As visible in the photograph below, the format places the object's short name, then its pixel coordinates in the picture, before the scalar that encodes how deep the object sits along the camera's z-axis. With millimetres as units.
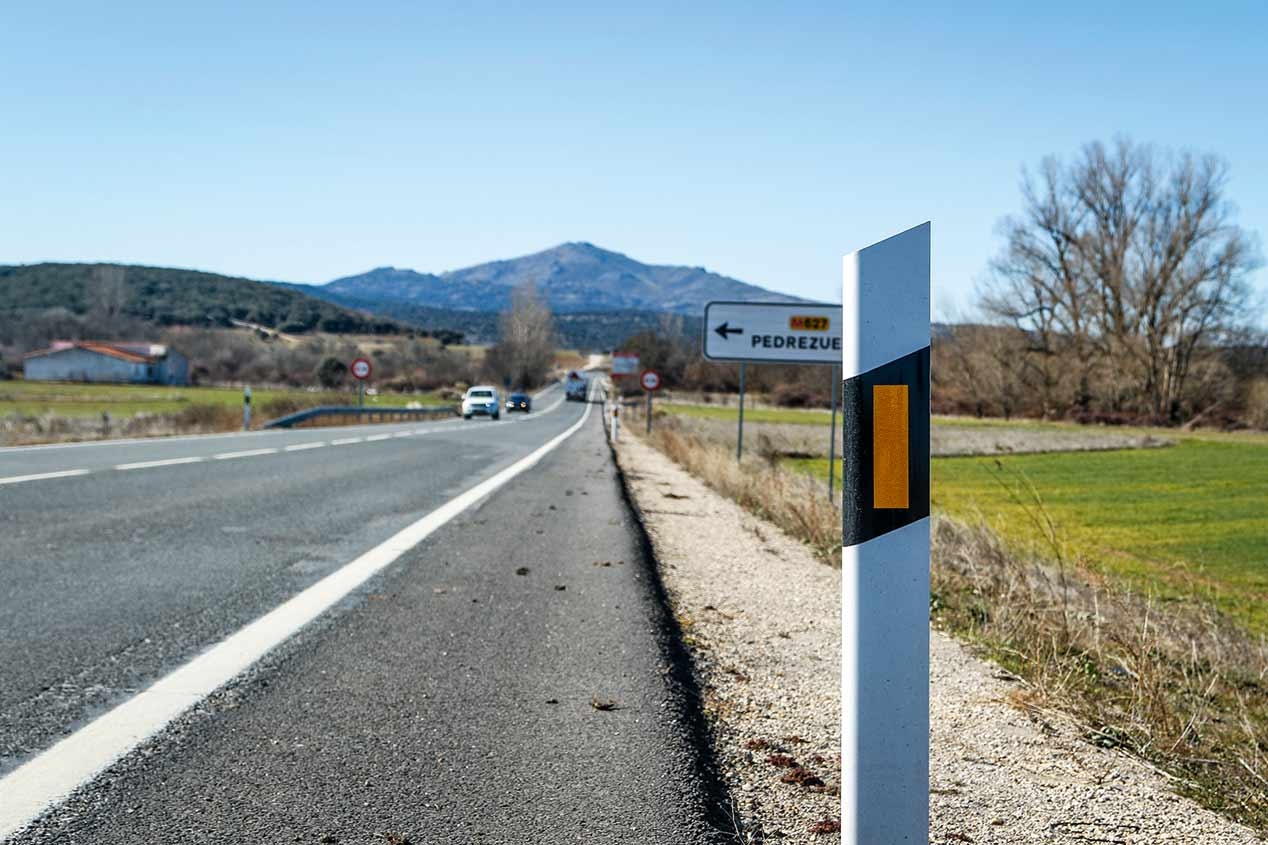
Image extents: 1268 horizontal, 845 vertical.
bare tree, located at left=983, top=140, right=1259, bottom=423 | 59594
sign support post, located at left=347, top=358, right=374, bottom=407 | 43484
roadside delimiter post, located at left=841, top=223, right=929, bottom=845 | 2215
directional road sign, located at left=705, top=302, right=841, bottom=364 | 13828
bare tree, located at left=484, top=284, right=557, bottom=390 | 136250
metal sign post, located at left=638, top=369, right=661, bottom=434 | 36094
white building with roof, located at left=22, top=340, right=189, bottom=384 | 117250
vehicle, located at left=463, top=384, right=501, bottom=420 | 61094
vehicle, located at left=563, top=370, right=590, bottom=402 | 115188
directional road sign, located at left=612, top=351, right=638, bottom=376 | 46312
